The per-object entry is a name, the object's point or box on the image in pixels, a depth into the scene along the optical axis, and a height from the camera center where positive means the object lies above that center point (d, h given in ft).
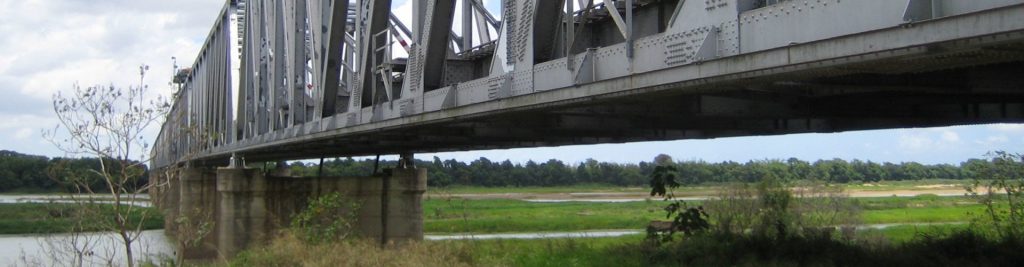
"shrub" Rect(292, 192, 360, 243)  82.99 -3.50
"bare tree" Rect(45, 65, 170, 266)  69.64 +1.19
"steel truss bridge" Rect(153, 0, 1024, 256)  23.15 +3.27
